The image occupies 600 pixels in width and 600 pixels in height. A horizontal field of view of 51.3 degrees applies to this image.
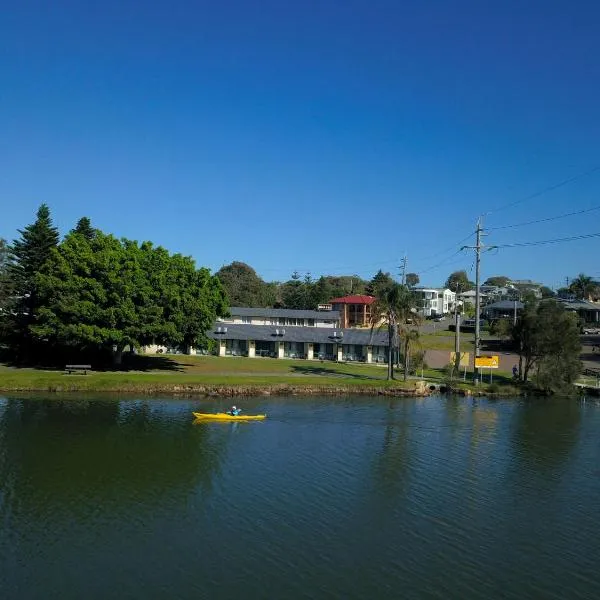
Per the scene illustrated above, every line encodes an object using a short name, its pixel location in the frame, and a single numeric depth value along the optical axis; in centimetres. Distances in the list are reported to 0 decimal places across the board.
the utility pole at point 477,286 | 6812
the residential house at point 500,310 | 13450
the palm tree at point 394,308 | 6475
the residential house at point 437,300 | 18175
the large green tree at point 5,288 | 6681
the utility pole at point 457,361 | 7238
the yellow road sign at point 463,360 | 7334
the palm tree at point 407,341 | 6588
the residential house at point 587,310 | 13425
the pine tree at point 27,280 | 6531
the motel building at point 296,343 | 8812
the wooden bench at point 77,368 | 5972
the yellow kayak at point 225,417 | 4572
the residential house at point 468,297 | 18200
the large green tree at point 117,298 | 6034
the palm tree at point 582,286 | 16425
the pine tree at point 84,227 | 7981
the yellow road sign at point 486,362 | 6875
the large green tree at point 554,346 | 6588
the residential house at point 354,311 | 12781
